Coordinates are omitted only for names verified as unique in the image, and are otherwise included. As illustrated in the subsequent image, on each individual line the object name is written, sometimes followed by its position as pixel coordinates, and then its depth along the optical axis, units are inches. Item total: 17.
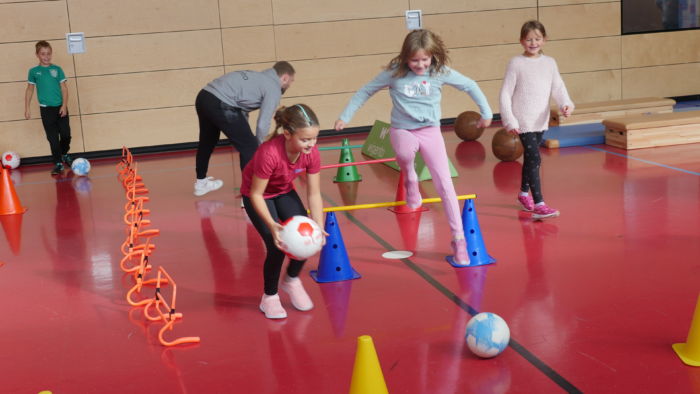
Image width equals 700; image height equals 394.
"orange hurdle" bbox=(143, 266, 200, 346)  148.5
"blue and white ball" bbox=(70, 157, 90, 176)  380.5
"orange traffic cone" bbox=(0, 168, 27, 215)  284.7
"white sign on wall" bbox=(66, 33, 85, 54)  427.2
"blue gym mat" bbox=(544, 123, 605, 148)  367.6
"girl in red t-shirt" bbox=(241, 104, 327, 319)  146.0
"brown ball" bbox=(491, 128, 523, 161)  333.4
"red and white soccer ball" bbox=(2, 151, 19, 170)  411.5
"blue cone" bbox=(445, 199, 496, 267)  188.2
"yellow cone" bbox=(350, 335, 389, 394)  112.0
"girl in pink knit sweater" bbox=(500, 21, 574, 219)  227.0
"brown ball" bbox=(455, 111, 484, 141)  405.7
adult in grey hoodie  252.4
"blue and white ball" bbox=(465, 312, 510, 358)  129.6
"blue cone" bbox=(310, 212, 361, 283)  183.0
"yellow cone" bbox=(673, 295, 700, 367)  125.0
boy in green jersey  391.9
